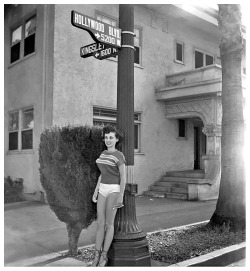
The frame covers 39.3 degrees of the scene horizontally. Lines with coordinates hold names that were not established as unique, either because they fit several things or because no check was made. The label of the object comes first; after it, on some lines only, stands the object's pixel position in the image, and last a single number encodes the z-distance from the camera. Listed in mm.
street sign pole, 4723
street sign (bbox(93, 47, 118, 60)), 5064
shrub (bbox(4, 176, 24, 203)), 11492
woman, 4574
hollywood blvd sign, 4489
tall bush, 4984
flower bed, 5332
